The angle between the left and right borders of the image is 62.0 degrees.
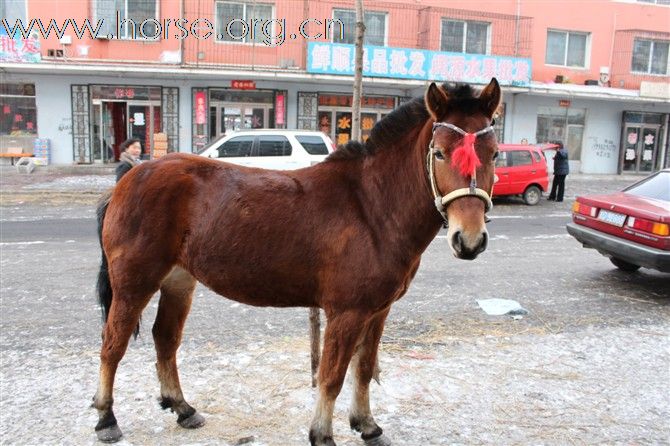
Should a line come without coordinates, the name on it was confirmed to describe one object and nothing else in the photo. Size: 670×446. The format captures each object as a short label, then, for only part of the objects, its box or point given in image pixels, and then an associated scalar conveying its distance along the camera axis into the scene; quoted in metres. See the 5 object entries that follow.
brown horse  3.01
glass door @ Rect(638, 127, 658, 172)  26.28
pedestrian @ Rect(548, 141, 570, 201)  16.75
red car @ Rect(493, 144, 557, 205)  16.05
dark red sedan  6.98
